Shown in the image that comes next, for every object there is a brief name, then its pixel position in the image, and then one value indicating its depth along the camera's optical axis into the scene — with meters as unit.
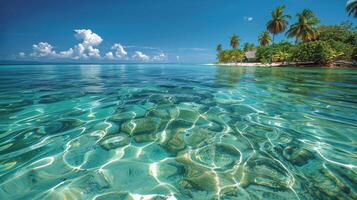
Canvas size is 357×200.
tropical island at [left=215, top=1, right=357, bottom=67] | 25.59
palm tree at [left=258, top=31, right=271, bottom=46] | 49.09
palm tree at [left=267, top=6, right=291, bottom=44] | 36.97
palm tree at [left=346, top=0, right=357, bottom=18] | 28.33
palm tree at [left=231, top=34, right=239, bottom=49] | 59.16
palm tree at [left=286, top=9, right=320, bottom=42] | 31.20
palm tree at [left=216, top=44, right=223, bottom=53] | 69.56
